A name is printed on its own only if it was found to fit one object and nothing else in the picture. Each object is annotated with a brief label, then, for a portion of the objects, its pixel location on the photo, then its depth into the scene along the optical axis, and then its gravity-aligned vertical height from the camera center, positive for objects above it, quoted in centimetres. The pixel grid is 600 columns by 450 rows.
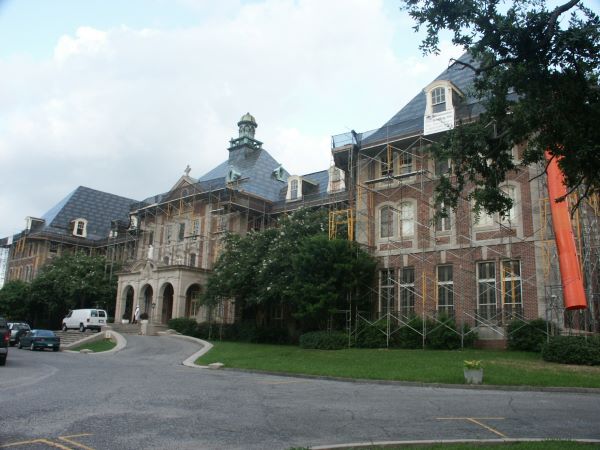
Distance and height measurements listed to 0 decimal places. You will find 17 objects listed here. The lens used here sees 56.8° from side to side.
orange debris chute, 2027 +310
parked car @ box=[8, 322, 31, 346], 3419 -130
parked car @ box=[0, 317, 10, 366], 1947 -114
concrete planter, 1525 -137
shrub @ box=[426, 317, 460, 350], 2520 -52
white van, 4078 -55
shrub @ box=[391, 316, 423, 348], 2638 -58
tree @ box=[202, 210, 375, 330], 2770 +267
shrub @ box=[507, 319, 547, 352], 2312 -32
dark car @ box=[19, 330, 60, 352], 3038 -161
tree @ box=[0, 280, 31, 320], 5175 +73
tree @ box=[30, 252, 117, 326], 4866 +229
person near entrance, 4306 -10
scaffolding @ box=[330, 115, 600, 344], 2458 +382
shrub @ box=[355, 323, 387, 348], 2719 -72
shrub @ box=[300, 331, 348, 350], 2702 -98
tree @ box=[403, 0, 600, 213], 992 +489
